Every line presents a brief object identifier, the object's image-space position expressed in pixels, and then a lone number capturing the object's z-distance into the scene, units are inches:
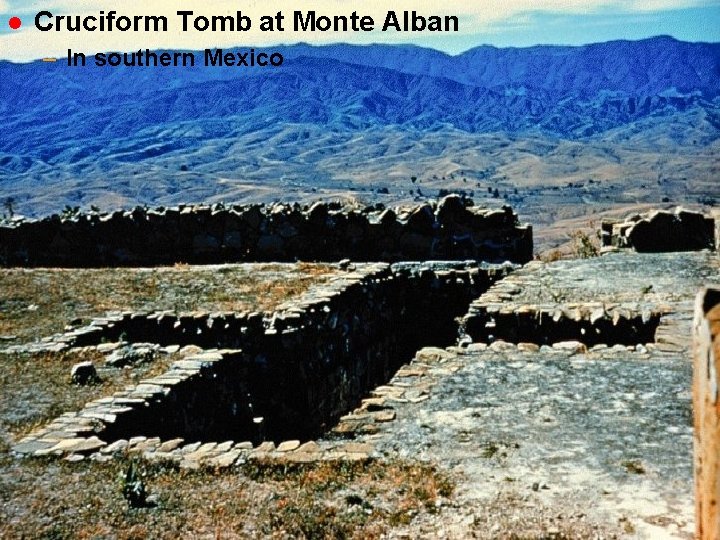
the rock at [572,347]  364.5
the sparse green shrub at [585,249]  716.2
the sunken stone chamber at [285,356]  333.4
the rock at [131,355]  397.1
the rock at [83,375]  370.6
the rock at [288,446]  276.8
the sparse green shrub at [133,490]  241.6
